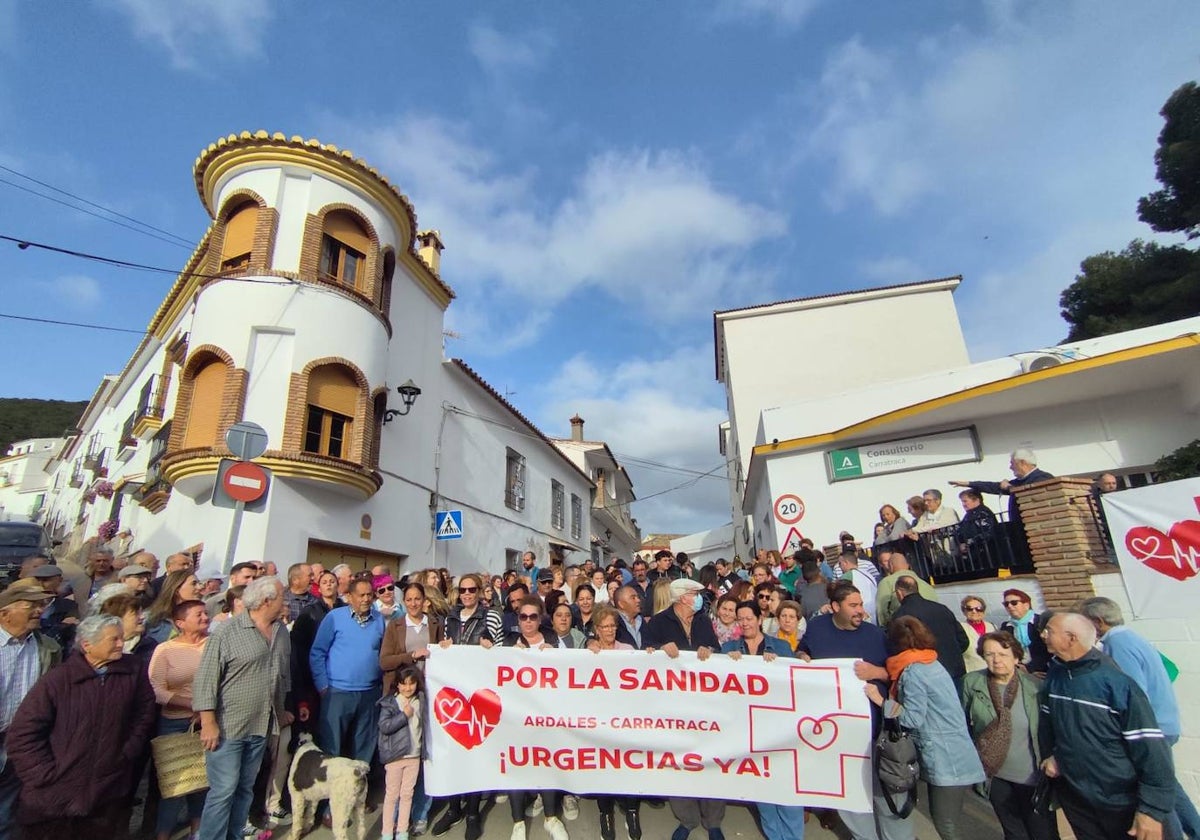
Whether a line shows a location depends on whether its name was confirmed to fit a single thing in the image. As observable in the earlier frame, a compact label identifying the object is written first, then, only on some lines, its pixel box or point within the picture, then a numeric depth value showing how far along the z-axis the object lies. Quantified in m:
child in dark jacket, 4.11
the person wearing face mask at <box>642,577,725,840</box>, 4.06
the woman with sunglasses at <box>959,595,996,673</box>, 5.07
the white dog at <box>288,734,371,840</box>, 3.97
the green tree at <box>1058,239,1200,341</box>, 18.98
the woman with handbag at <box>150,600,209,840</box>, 3.79
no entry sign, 5.41
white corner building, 9.95
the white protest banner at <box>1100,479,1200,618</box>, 4.82
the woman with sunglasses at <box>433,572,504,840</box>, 4.34
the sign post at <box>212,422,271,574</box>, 5.39
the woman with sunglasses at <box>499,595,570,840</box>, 4.20
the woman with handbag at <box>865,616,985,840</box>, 3.41
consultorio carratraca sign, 11.44
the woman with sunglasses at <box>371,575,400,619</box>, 5.13
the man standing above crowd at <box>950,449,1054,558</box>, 6.55
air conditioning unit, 11.59
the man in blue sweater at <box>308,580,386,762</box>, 4.38
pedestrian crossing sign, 11.98
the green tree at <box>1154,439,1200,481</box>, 8.92
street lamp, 12.24
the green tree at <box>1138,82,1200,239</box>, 20.36
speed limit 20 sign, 12.49
